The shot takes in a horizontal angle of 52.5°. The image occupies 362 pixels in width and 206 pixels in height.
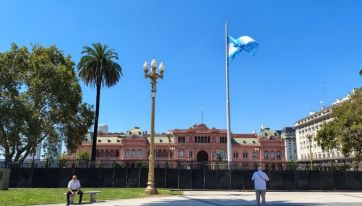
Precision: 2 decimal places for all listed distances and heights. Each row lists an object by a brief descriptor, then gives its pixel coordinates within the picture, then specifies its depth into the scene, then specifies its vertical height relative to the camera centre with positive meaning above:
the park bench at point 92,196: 18.41 -1.30
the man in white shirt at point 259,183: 15.69 -0.47
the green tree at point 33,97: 37.03 +7.48
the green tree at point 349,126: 43.72 +5.65
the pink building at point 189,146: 124.25 +8.65
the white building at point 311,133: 123.68 +15.08
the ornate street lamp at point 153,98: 23.34 +4.81
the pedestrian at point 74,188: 17.92 -0.89
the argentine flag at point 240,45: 31.41 +10.89
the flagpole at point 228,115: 30.58 +4.69
